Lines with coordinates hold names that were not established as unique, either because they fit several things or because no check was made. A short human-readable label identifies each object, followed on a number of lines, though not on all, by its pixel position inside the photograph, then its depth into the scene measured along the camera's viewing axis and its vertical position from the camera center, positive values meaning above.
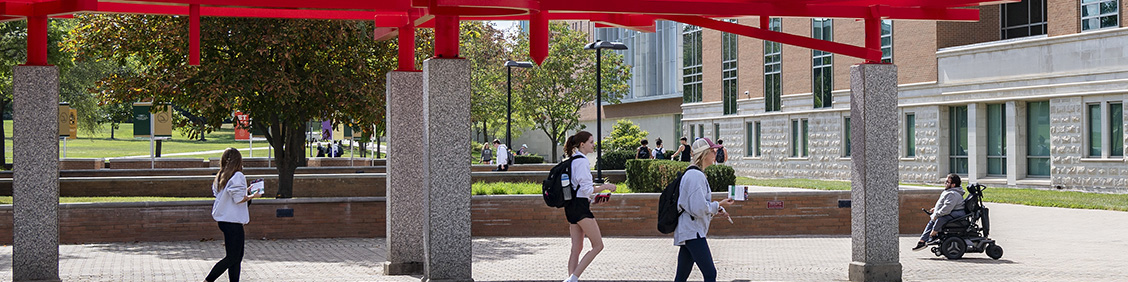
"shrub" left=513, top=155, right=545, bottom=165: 46.94 -0.48
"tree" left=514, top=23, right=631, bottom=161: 50.84 +2.86
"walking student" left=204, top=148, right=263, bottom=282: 9.93 -0.49
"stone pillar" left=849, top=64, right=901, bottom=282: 11.50 -0.21
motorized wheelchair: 14.34 -1.09
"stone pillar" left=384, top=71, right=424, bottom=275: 11.96 -0.36
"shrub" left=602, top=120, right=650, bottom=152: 49.88 +0.45
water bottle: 10.18 -0.34
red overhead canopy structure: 10.23 +1.25
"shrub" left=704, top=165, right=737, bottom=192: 19.55 -0.48
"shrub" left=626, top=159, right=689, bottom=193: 22.38 -0.56
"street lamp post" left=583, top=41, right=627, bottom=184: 29.35 +1.51
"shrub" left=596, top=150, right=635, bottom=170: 36.66 -0.41
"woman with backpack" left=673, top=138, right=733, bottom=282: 8.80 -0.48
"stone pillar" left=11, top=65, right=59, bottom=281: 10.59 -0.20
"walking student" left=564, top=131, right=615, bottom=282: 10.22 -0.43
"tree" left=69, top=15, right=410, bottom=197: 18.41 +1.32
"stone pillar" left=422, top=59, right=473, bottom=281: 10.36 -0.18
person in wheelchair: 14.62 -0.77
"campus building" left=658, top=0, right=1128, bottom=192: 29.75 +1.44
